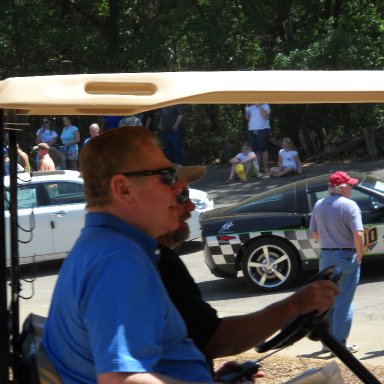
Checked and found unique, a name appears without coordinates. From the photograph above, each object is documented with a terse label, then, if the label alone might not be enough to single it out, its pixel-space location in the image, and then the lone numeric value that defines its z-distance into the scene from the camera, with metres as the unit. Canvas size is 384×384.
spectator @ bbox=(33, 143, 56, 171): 16.61
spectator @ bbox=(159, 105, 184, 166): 18.66
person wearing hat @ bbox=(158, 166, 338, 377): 3.20
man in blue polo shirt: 2.26
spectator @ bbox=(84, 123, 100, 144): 17.02
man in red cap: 7.73
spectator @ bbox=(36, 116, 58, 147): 20.33
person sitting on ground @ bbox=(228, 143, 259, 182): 19.86
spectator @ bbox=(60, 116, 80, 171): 20.16
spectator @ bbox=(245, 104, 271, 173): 19.97
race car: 10.87
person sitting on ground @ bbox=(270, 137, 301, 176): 19.39
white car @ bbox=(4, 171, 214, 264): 13.40
